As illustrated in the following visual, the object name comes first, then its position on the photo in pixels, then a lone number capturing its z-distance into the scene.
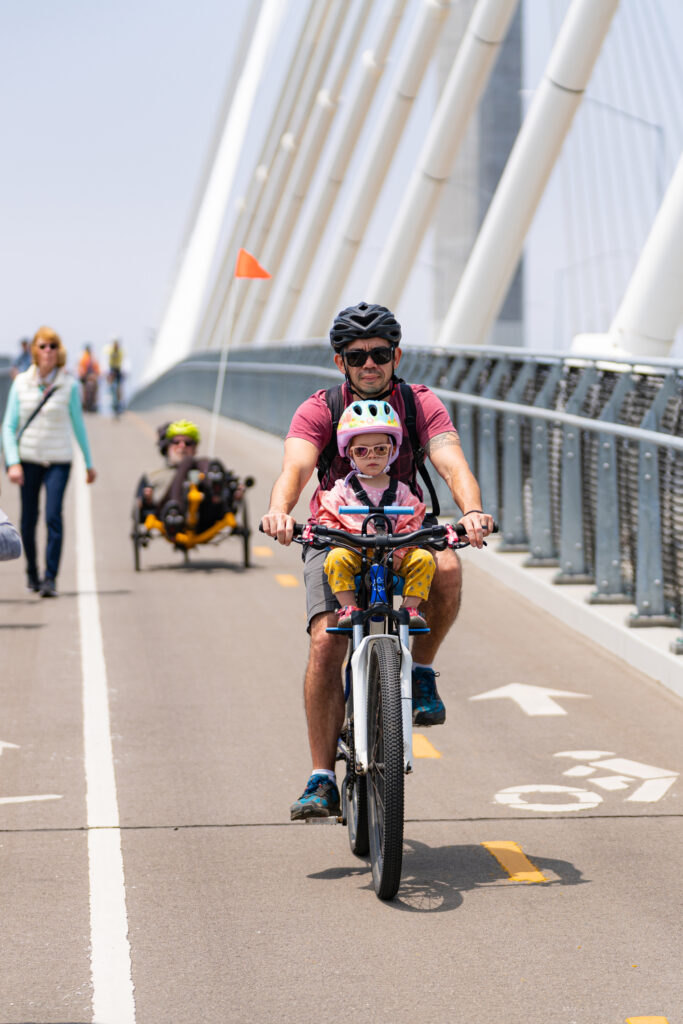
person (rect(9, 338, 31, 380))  46.82
